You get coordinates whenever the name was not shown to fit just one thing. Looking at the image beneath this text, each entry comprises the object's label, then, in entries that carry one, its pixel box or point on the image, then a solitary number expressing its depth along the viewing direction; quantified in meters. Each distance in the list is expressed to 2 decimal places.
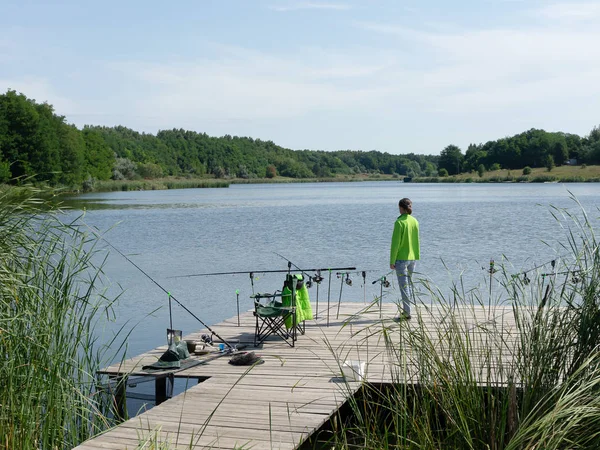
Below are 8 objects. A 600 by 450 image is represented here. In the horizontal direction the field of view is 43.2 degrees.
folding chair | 7.43
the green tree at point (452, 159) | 120.12
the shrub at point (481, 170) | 104.06
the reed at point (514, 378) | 3.28
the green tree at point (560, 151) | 101.25
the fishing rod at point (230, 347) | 7.08
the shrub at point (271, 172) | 132.88
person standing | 8.12
